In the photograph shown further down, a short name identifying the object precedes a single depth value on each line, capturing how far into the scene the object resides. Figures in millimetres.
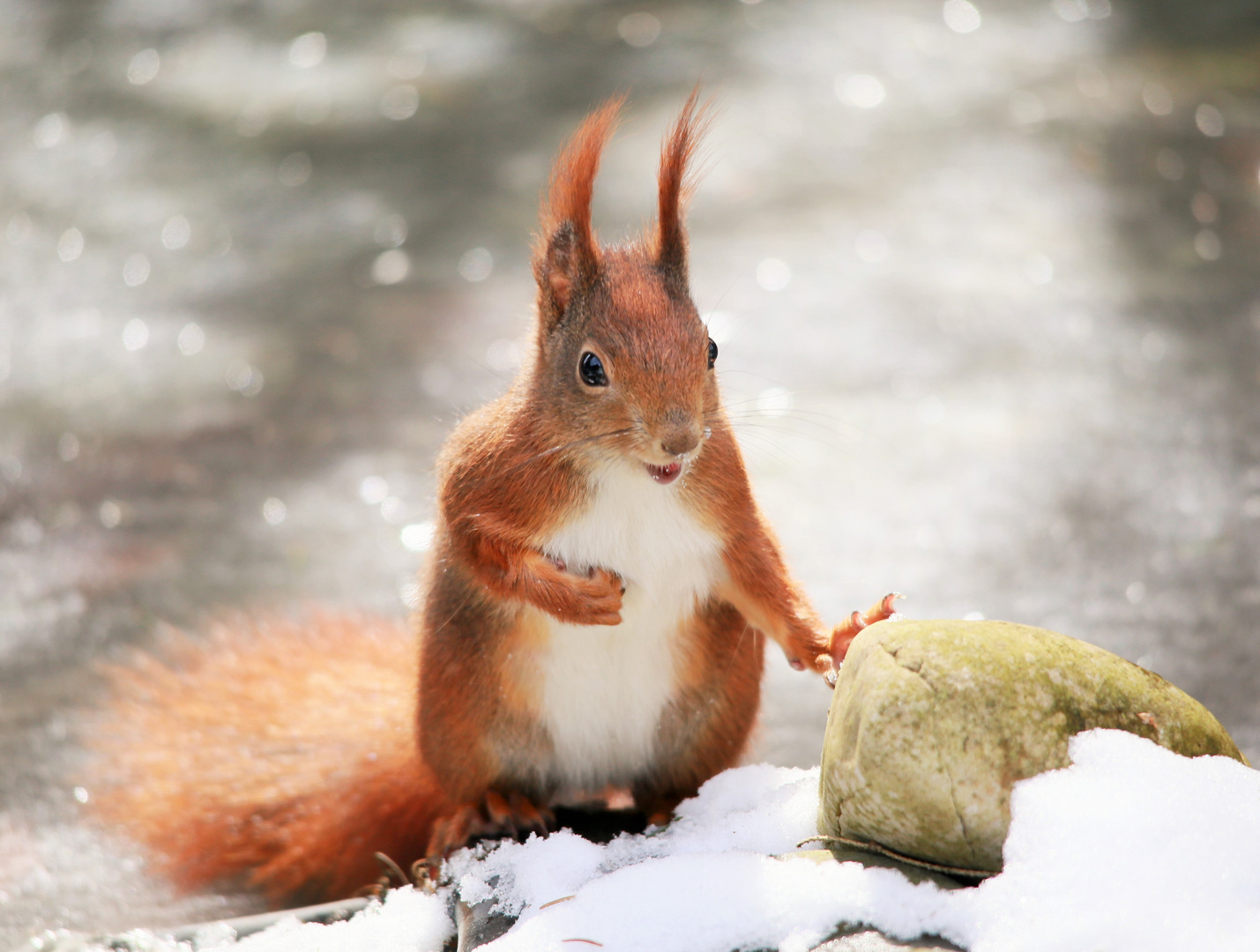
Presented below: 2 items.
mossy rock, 4022
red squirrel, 4064
